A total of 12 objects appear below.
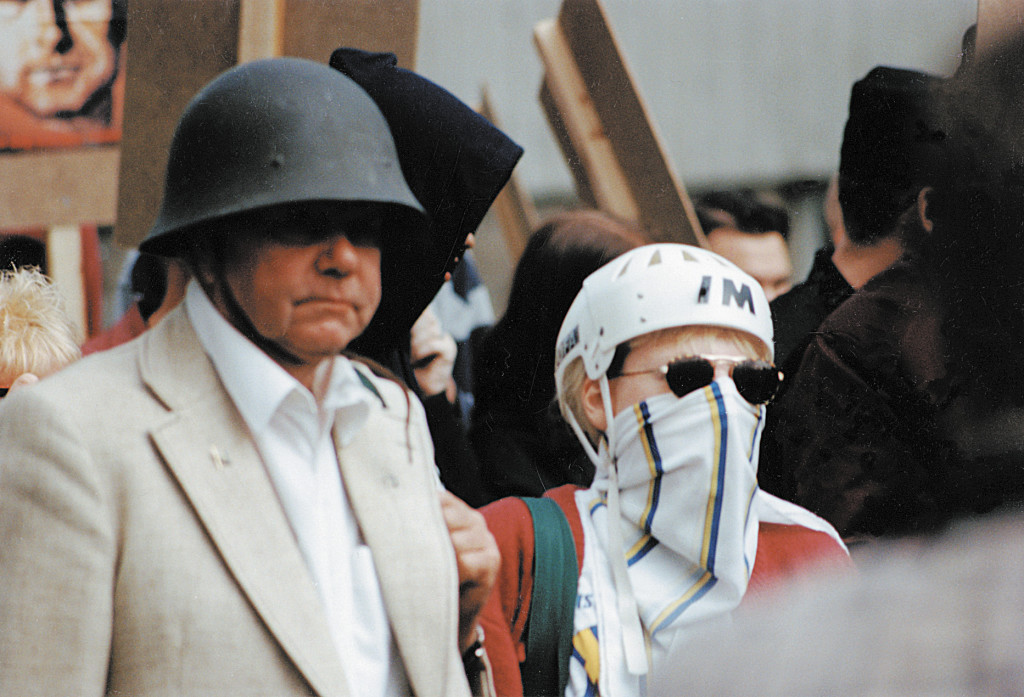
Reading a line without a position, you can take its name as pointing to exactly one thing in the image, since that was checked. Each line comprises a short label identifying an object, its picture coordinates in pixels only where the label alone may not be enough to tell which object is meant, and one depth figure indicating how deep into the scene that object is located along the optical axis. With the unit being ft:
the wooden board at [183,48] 16.57
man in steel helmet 10.91
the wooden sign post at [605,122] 19.11
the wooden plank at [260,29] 16.71
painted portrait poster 16.92
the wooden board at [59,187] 17.02
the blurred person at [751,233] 19.66
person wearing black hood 15.38
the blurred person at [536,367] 17.42
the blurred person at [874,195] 20.04
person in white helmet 14.87
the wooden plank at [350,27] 17.21
